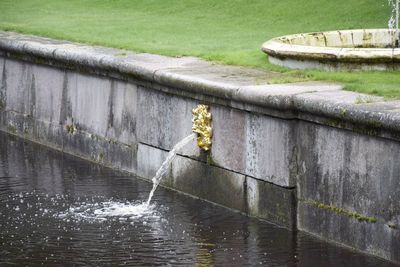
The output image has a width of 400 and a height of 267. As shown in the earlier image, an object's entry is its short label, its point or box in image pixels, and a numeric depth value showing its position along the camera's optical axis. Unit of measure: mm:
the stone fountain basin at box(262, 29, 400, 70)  10711
